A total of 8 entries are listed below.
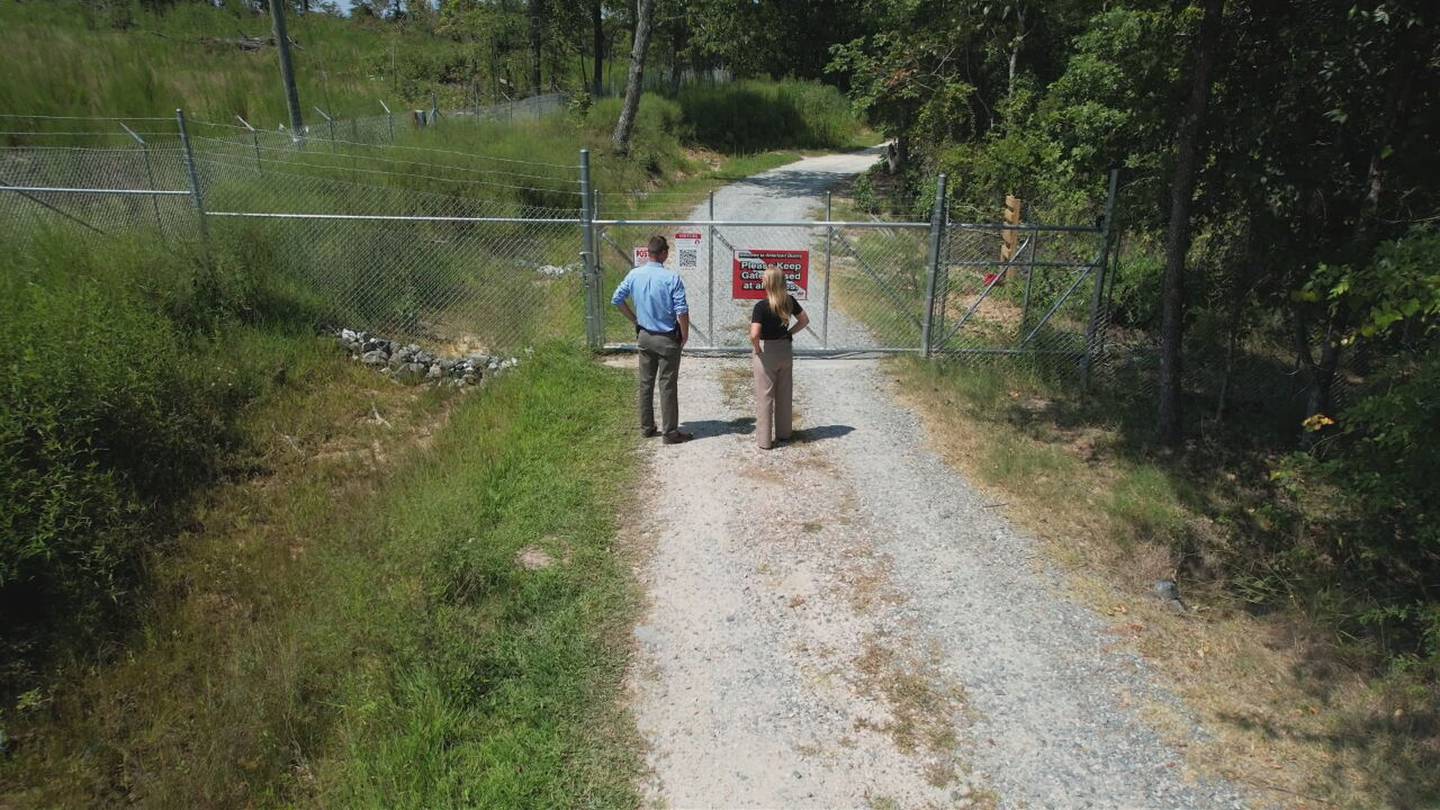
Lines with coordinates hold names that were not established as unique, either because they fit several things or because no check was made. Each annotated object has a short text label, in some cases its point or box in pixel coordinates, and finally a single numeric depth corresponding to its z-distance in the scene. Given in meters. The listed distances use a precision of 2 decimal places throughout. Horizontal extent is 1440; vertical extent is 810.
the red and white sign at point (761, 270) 9.62
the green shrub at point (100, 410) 6.36
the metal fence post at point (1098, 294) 9.02
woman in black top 7.38
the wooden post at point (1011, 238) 13.38
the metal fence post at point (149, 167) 13.72
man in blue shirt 7.56
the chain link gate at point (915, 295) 9.71
